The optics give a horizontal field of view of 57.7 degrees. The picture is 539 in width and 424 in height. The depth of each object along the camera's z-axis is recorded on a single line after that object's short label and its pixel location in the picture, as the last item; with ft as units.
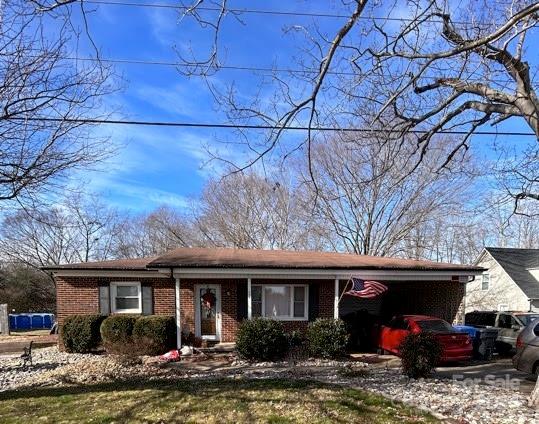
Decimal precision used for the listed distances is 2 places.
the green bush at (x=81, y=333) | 56.54
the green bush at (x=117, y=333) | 53.72
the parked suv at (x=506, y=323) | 55.88
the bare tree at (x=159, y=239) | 134.21
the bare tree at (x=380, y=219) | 94.94
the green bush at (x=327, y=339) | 49.65
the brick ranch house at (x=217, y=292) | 58.70
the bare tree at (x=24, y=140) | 29.01
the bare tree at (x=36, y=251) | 148.15
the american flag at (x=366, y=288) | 50.19
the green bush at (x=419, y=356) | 34.09
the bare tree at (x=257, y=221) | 108.06
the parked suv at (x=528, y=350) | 36.22
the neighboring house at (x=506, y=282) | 104.94
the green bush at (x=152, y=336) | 53.26
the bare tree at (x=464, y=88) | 20.57
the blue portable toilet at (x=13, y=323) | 124.56
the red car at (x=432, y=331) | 46.57
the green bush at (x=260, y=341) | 48.29
